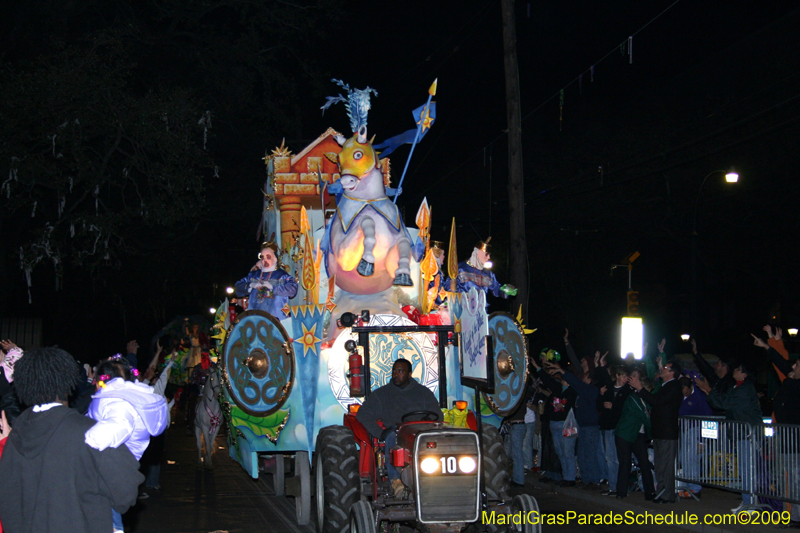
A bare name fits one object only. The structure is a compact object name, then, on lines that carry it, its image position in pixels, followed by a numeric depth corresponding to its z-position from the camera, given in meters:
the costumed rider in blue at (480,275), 10.17
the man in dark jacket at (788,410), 9.36
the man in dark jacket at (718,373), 11.79
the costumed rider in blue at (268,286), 10.13
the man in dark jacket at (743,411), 10.02
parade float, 9.07
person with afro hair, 3.86
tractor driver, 7.52
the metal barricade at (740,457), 9.43
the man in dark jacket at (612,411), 11.52
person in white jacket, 3.93
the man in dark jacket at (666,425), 10.81
